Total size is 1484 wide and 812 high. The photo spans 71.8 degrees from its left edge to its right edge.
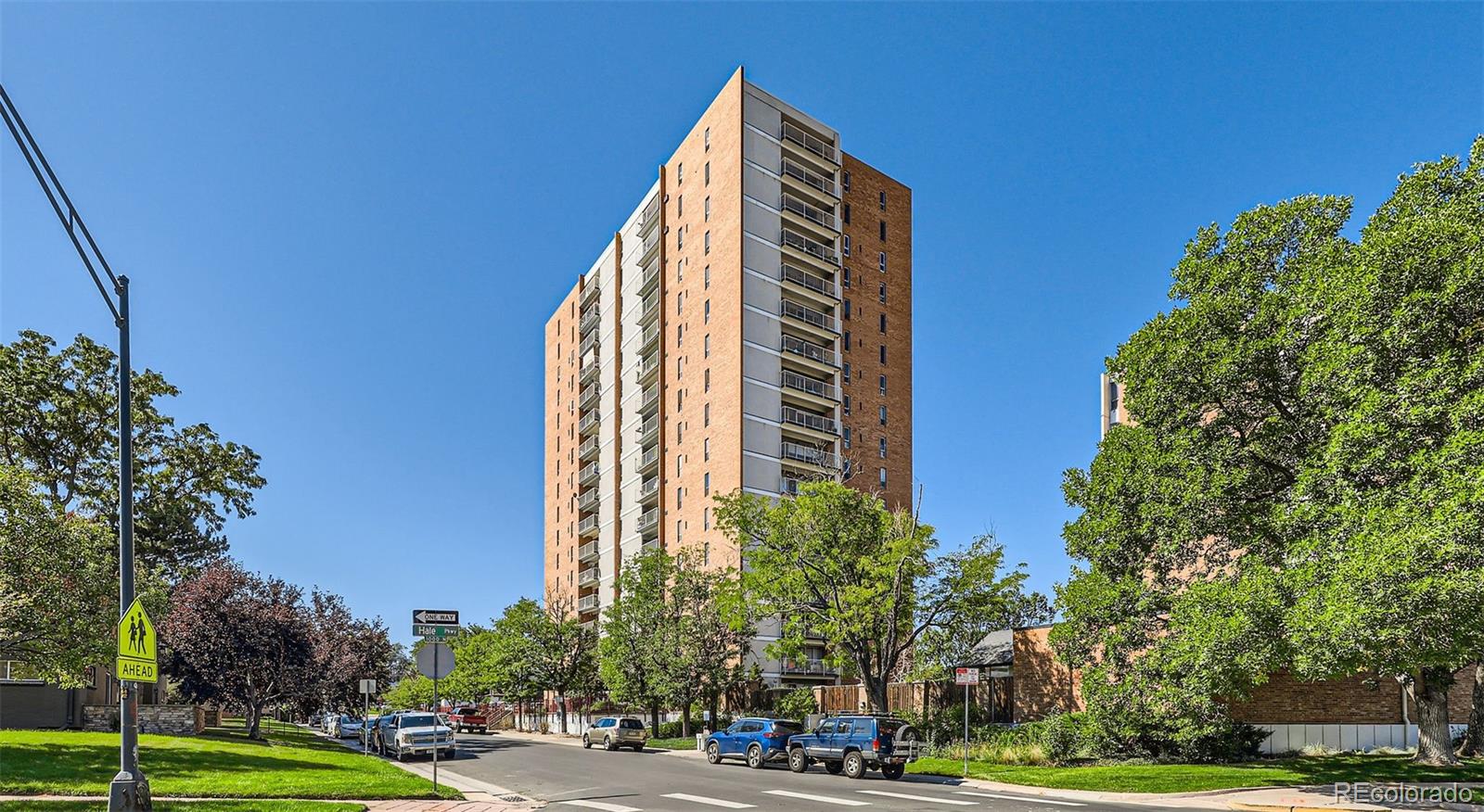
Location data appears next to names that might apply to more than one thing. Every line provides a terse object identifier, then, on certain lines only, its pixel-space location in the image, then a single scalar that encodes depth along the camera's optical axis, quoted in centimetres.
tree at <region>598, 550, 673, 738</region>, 4728
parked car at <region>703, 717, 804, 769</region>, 3209
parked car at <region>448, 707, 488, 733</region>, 6544
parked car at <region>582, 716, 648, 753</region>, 4306
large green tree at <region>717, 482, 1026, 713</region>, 3600
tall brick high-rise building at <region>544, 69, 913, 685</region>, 6291
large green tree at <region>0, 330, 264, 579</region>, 4347
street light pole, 1271
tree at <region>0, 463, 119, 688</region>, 2309
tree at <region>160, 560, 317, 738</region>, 4228
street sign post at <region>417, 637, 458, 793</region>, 2050
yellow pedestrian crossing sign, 1324
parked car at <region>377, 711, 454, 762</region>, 3597
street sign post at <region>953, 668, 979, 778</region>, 2510
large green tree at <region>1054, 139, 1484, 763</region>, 1884
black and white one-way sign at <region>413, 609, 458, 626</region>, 2125
